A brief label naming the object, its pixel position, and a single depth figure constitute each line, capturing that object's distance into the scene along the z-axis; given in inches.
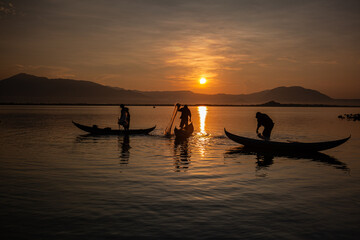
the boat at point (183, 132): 1127.2
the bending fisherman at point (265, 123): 844.6
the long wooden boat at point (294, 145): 782.5
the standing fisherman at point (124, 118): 1113.4
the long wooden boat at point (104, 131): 1177.7
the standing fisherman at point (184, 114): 1139.0
